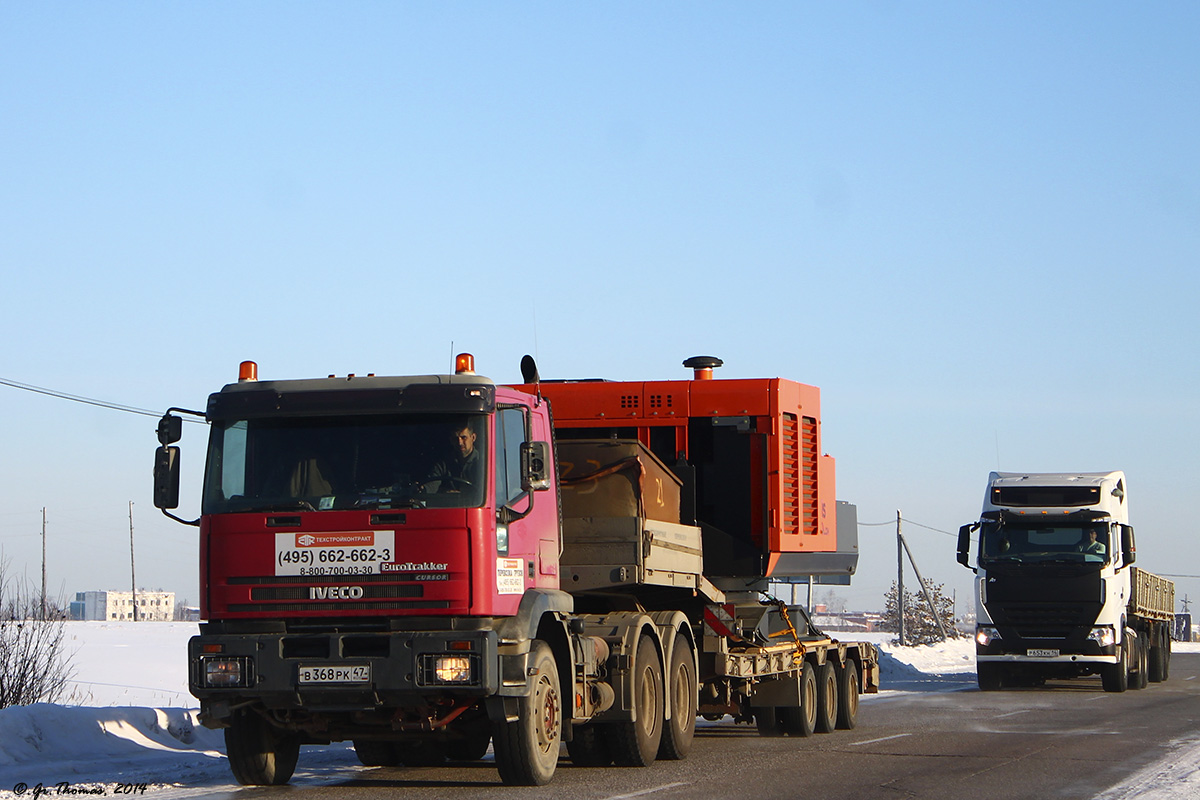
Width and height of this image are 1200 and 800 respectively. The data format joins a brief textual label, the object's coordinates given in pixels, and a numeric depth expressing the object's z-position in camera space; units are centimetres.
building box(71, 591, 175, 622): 17452
